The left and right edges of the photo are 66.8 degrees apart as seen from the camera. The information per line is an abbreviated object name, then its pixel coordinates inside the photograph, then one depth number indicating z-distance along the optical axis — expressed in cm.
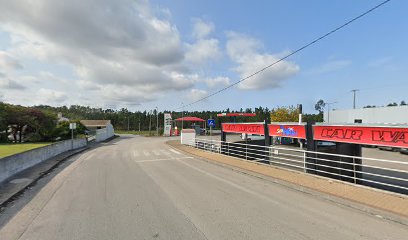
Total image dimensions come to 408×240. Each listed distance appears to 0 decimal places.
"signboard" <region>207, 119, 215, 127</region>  2970
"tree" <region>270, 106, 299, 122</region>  6119
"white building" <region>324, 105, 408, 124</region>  4947
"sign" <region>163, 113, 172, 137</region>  7199
